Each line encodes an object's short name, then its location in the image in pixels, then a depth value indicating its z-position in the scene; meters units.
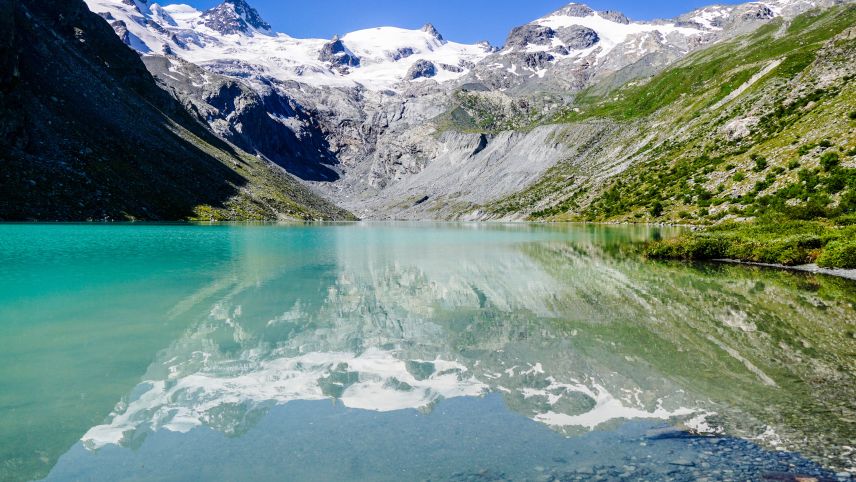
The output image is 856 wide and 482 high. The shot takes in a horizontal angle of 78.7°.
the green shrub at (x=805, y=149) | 79.69
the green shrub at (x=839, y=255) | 33.06
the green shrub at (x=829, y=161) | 66.63
